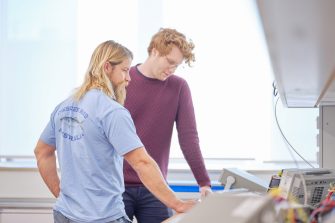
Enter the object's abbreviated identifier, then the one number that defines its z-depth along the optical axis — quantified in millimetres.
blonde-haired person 3168
